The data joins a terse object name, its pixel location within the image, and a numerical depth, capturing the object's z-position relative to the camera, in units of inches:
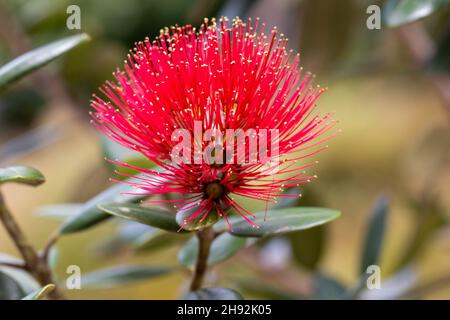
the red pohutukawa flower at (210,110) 14.1
